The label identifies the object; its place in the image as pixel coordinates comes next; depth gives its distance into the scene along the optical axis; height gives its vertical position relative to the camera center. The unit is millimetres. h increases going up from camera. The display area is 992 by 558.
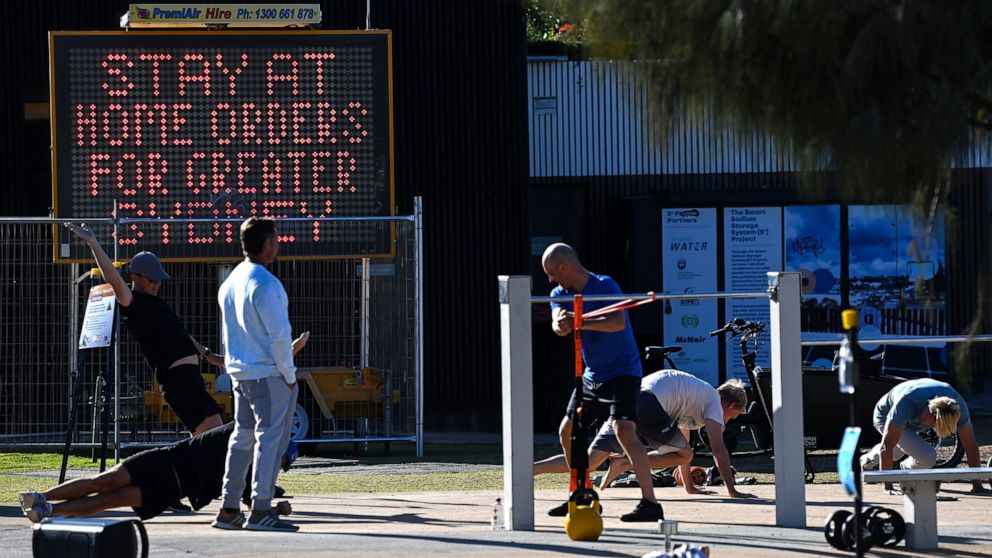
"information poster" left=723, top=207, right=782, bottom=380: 37969 +97
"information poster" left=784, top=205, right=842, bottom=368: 38156 -121
